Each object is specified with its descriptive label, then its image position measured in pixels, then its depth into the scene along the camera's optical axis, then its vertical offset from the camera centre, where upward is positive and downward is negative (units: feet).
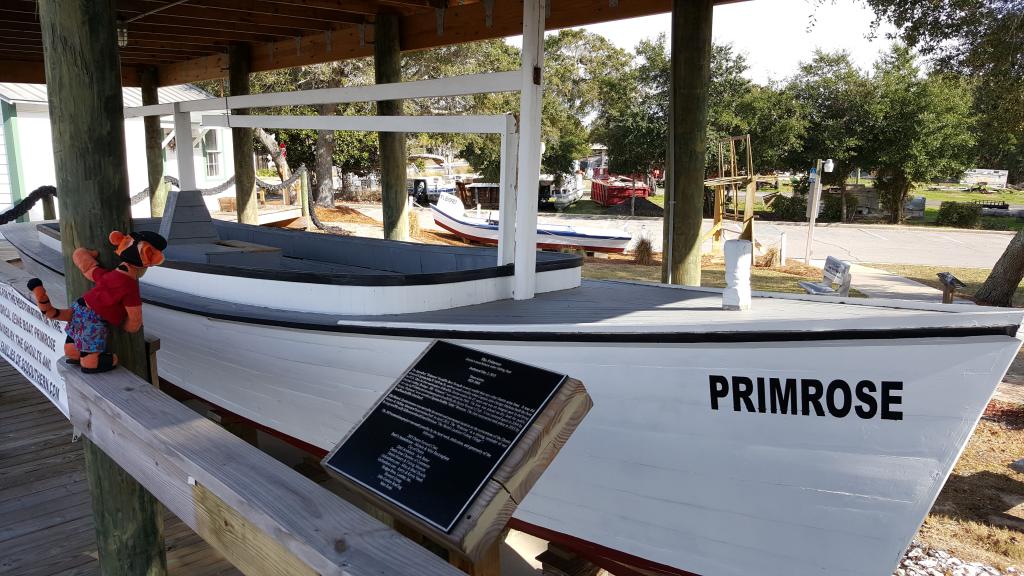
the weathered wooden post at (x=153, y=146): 41.29 +1.91
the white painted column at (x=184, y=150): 21.71 +0.88
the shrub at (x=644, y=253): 52.60 -5.09
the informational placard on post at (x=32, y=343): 11.27 -2.86
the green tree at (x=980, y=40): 34.40 +7.34
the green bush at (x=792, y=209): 94.27 -3.03
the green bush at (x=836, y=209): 94.07 -3.00
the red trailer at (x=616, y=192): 109.50 -1.21
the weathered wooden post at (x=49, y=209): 38.22 -1.65
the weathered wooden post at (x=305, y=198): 55.77 -1.34
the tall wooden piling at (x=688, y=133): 18.66 +1.38
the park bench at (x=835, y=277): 21.23 -3.12
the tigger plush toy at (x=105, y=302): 9.82 -1.69
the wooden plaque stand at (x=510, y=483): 6.30 -2.74
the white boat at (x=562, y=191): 108.47 -1.30
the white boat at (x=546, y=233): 57.21 -4.20
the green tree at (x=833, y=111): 90.79 +9.60
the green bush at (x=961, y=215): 86.79 -3.34
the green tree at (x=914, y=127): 87.20 +7.30
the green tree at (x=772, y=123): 91.66 +7.93
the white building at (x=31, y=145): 54.80 +2.70
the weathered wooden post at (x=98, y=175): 9.37 +0.05
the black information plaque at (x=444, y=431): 6.68 -2.50
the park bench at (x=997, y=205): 109.60 -2.74
